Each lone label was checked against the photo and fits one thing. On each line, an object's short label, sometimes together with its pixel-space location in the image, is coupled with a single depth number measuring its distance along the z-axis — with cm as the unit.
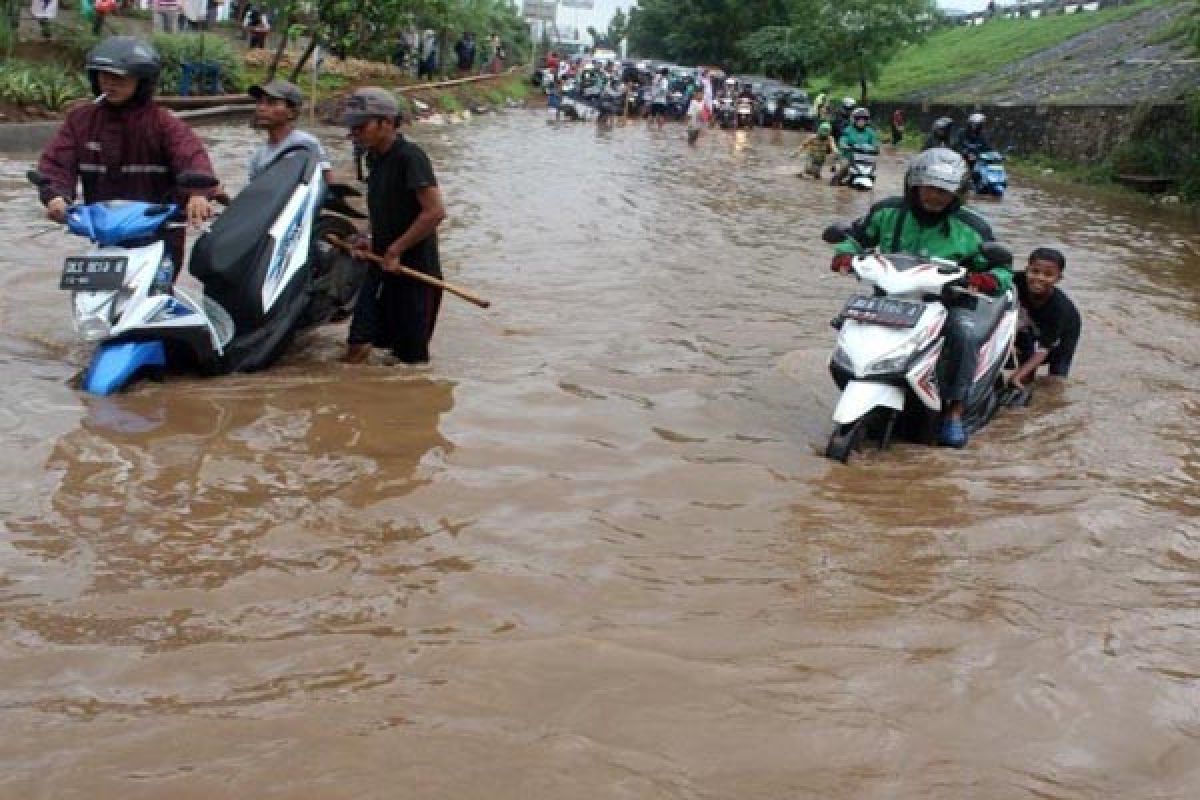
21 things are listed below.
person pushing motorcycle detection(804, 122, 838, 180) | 1934
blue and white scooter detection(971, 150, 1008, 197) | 1836
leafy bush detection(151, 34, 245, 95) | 2069
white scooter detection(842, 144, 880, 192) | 1773
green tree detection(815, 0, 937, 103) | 4147
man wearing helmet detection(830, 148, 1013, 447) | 541
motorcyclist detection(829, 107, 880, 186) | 1758
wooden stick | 583
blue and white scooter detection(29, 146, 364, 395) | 508
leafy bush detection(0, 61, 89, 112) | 1533
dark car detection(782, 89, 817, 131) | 3791
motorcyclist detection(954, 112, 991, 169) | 1845
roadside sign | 6562
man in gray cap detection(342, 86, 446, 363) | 562
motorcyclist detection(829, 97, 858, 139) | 1953
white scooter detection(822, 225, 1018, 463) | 507
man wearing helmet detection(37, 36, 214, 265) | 542
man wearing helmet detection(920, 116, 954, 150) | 1638
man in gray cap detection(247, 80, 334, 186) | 593
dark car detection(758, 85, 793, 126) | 3822
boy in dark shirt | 657
